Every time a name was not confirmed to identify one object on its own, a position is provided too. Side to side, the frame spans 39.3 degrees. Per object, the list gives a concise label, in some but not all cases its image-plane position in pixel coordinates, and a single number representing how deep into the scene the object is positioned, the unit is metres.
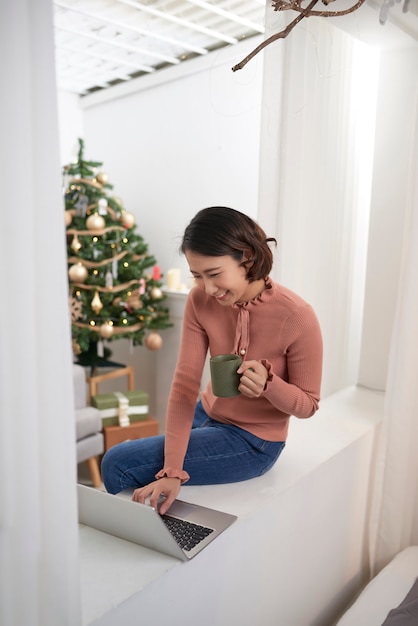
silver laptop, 1.11
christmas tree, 3.47
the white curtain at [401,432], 1.79
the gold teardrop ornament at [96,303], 3.44
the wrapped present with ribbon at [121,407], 3.43
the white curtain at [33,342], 0.69
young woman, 1.29
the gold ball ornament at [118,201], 3.62
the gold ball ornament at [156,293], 3.68
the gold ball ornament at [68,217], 3.44
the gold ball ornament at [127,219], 3.61
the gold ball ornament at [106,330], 3.41
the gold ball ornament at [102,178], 3.55
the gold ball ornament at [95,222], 3.40
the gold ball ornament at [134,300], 3.60
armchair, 3.10
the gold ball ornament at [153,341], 3.69
